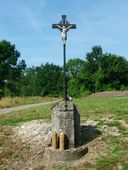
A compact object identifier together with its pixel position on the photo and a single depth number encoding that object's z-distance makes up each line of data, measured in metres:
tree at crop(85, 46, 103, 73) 27.84
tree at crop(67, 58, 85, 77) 34.53
